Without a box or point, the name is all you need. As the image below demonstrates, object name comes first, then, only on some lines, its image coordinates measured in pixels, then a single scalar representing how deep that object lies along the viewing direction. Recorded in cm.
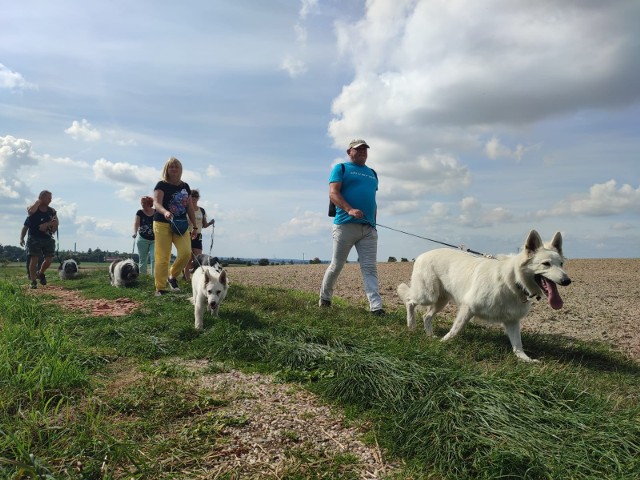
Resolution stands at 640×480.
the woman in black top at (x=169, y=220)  821
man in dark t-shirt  1128
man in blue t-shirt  720
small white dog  610
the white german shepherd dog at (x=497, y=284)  492
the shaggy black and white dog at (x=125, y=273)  1091
